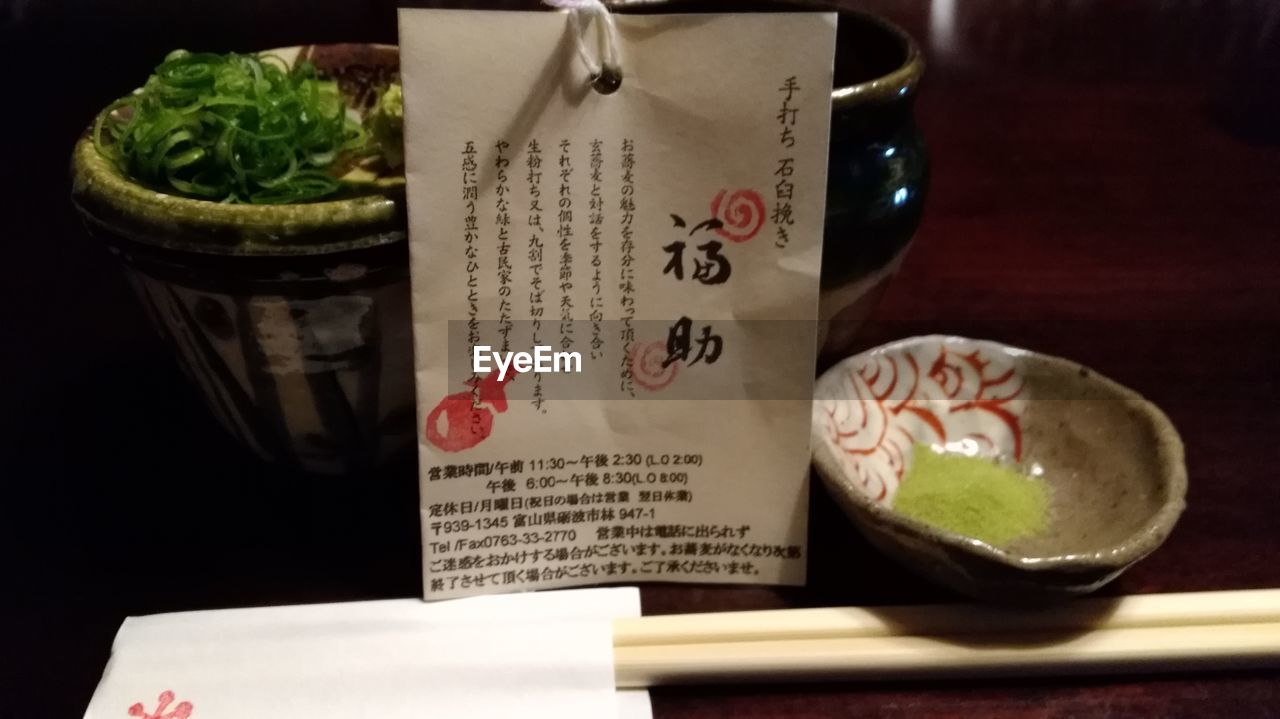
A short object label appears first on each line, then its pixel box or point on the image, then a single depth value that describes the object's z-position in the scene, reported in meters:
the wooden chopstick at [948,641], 0.18
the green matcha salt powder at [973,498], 0.20
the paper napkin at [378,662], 0.17
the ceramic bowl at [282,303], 0.17
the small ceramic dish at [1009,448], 0.17
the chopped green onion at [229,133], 0.18
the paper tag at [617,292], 0.16
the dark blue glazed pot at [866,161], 0.19
